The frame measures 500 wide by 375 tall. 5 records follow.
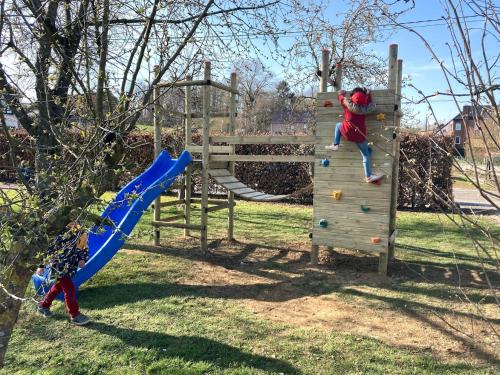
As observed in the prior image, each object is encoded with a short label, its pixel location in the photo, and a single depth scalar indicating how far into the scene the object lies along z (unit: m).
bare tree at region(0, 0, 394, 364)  2.35
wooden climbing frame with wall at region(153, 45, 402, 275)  5.74
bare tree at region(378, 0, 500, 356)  1.36
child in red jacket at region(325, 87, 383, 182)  5.60
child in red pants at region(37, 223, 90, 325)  4.14
